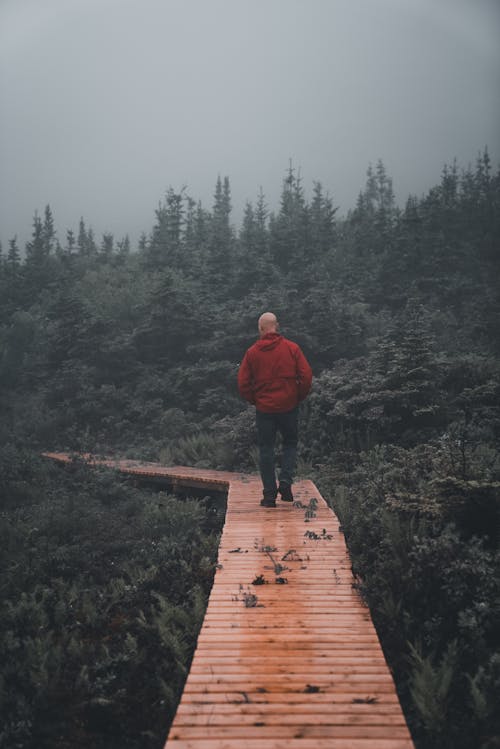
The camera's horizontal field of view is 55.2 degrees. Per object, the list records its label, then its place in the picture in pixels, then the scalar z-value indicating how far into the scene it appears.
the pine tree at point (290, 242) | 27.82
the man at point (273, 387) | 7.07
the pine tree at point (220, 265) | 25.53
